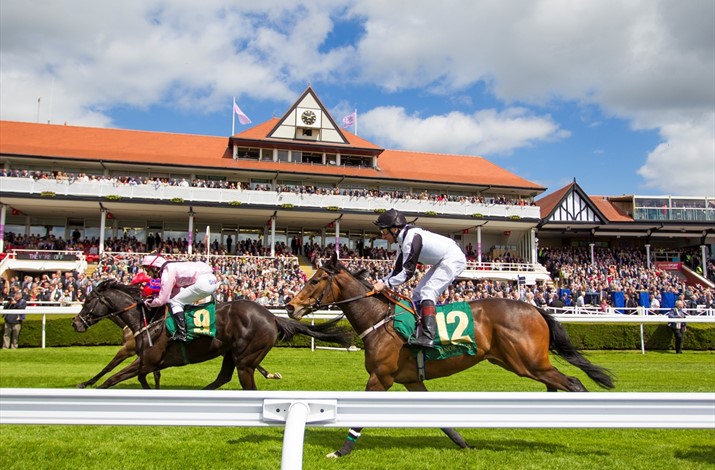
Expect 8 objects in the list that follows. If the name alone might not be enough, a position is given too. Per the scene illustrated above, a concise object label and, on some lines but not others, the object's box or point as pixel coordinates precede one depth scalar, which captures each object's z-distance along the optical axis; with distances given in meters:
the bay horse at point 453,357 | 4.86
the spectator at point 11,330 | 13.48
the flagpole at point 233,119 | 33.55
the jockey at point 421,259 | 4.97
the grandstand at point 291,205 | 26.91
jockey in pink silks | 6.33
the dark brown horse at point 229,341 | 6.33
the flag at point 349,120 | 35.06
